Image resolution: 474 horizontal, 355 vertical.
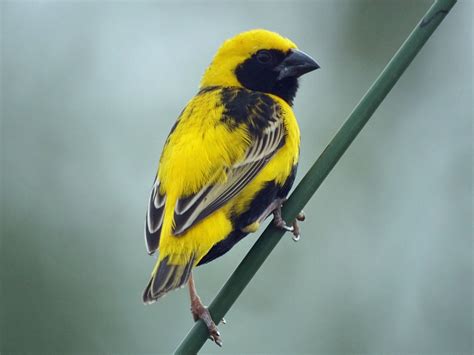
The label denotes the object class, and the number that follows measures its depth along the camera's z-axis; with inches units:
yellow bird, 249.0
